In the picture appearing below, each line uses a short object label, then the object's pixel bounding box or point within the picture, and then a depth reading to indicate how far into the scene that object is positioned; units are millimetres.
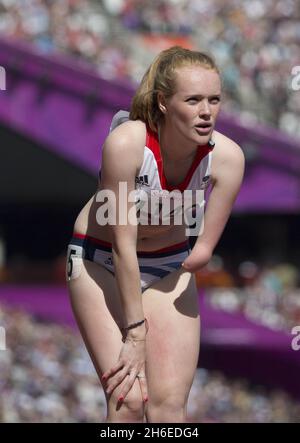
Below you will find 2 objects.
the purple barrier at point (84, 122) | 15180
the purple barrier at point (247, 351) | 14625
